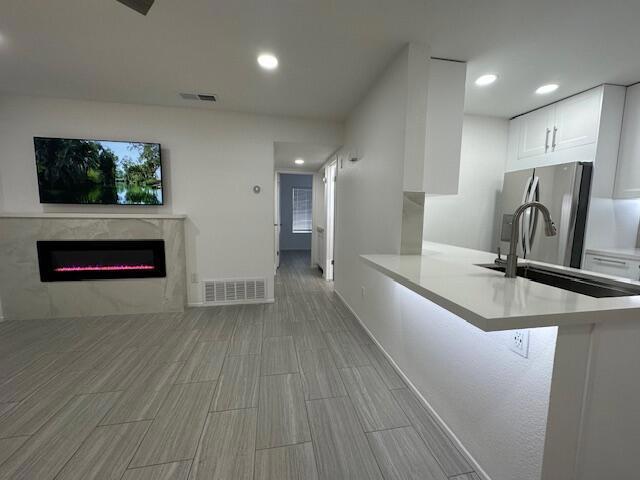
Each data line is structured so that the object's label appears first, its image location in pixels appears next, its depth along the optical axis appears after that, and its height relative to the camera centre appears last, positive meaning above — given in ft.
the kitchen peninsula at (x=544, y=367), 2.76 -1.96
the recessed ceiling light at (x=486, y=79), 7.20 +3.84
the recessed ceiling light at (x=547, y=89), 7.66 +3.81
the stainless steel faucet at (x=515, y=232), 3.76 -0.25
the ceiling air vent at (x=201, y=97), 8.89 +3.94
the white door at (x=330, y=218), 14.41 -0.36
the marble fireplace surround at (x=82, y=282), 9.07 -2.50
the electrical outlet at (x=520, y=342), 3.54 -1.78
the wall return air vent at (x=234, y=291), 10.97 -3.47
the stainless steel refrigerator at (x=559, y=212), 7.81 +0.10
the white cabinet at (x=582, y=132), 7.66 +2.67
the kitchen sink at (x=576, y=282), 3.92 -1.13
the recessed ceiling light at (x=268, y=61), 6.57 +3.89
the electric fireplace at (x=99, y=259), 9.37 -1.93
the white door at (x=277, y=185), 17.89 +1.83
